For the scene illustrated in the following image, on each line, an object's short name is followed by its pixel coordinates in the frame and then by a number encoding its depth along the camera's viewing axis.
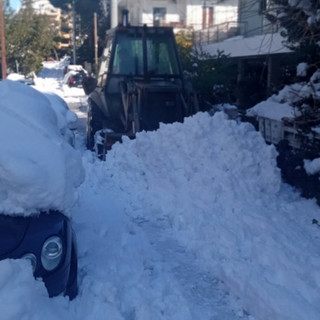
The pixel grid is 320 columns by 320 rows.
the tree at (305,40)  4.96
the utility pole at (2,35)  16.90
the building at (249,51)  8.51
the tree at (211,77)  8.65
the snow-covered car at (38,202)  2.45
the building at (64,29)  44.19
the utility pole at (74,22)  31.80
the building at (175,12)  23.95
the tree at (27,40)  26.18
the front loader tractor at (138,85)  6.51
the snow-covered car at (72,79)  22.22
